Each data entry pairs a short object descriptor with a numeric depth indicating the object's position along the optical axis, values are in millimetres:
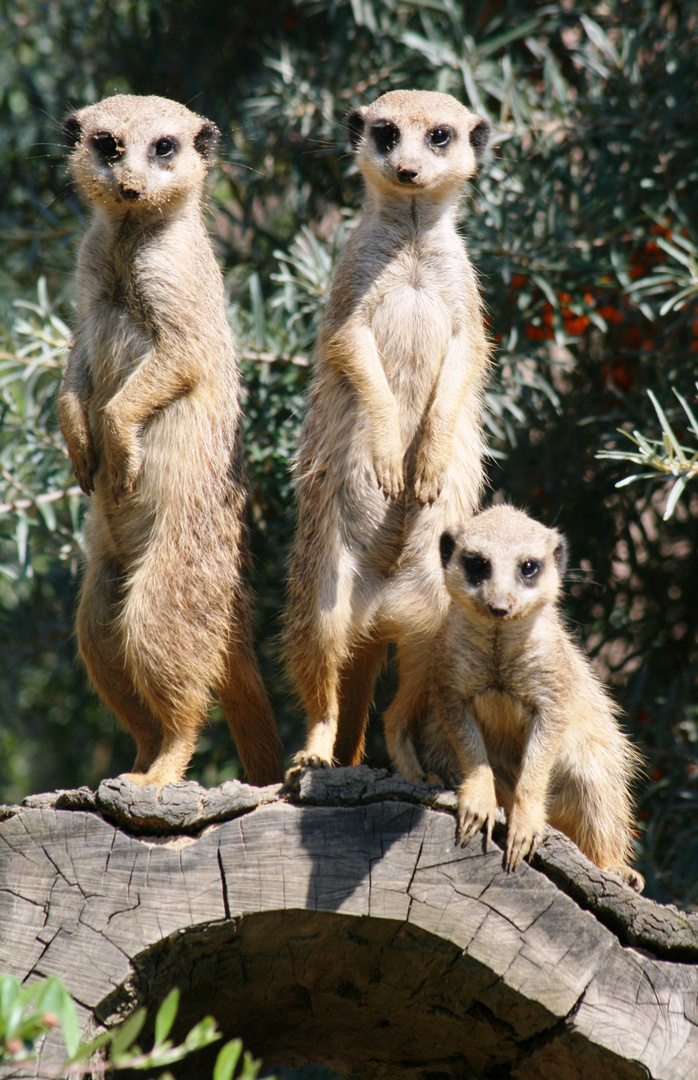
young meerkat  5043
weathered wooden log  4410
